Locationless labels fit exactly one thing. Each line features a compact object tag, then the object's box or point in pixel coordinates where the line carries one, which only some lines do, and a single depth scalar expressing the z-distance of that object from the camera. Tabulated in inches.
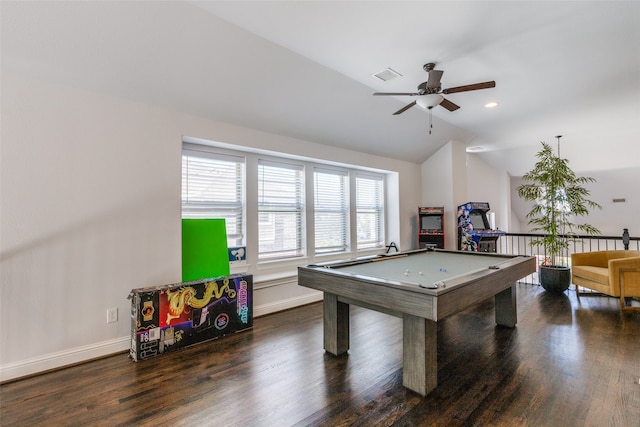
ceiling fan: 111.2
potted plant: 194.9
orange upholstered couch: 150.8
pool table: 79.0
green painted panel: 134.1
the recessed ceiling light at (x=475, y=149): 276.1
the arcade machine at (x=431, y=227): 230.2
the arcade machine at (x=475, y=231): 217.2
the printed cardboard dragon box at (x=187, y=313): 109.2
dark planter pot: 189.0
